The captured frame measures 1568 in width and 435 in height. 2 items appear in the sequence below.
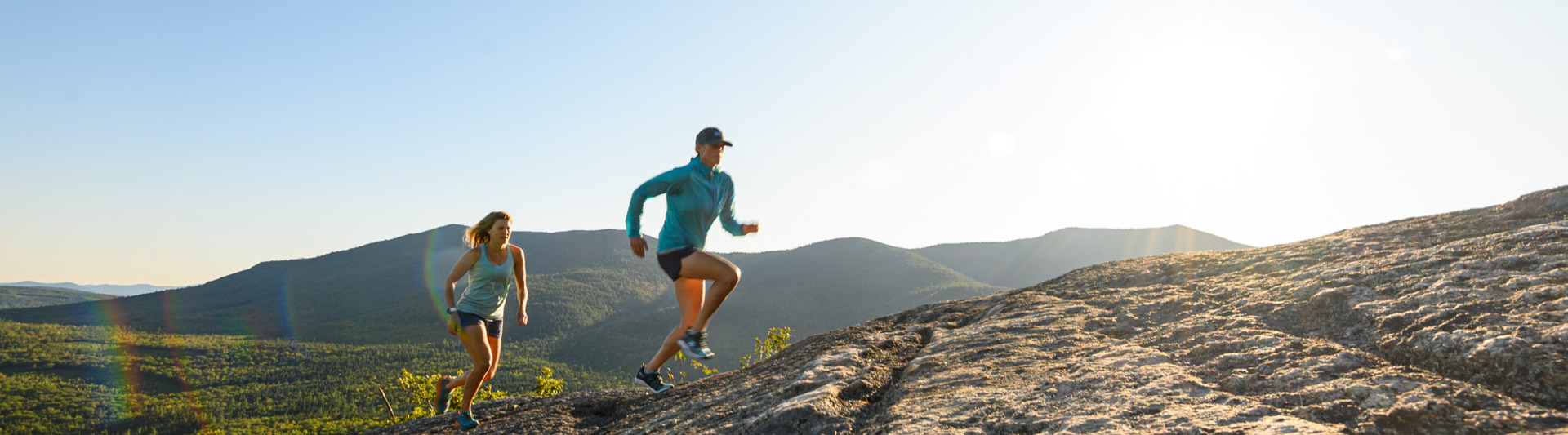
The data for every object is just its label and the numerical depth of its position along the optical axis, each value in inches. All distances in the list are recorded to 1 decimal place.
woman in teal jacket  179.3
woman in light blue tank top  204.2
